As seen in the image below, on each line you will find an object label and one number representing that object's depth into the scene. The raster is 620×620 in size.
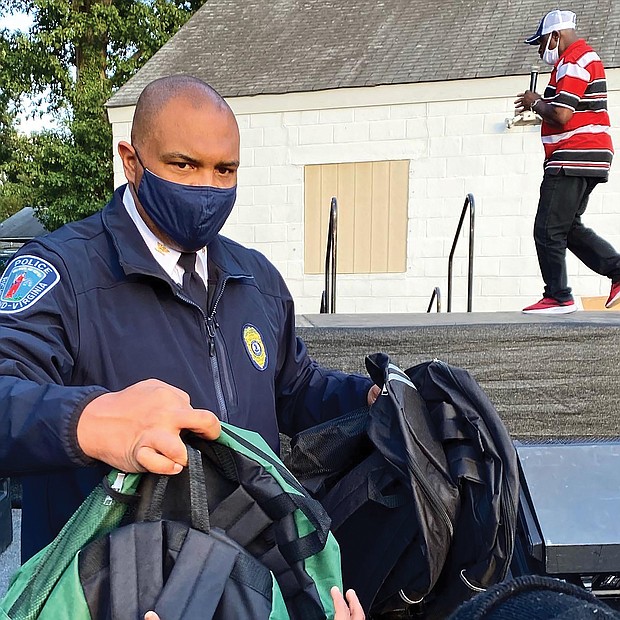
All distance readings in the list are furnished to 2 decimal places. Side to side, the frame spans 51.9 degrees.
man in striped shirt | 3.71
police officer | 1.25
